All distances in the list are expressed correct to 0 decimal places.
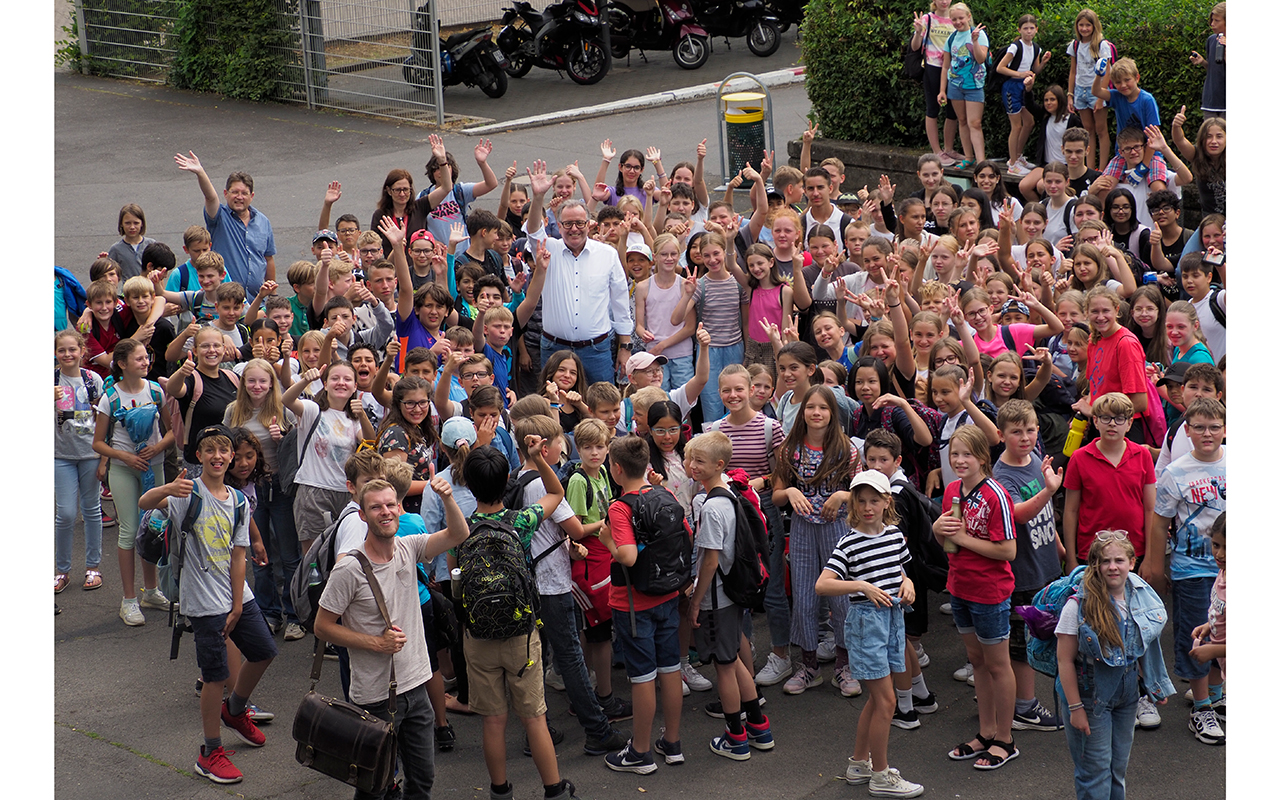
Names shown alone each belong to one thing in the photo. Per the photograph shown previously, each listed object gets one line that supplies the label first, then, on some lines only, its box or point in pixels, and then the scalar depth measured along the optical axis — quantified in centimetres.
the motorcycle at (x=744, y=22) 2261
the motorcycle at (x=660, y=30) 2220
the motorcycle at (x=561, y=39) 2145
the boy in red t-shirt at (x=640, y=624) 622
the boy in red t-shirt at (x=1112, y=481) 653
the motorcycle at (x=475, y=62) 2111
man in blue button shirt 1100
